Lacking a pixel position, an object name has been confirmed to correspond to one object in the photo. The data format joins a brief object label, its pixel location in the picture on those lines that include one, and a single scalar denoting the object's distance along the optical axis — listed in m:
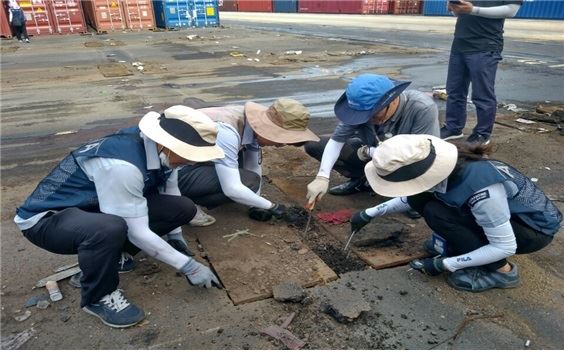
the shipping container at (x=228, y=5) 45.92
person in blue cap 2.72
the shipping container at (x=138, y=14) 21.12
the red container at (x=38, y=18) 19.28
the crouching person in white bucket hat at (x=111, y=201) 2.03
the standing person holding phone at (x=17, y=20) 17.05
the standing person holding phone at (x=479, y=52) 3.89
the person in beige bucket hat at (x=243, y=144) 2.82
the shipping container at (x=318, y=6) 33.03
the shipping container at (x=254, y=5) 40.28
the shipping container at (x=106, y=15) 20.19
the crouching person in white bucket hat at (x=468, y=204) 2.03
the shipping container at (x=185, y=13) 21.11
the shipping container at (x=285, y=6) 36.69
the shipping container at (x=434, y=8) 26.72
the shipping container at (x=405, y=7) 28.80
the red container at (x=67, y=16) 19.94
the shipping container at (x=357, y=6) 30.19
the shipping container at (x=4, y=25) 18.75
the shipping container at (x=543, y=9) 20.11
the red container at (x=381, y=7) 29.89
